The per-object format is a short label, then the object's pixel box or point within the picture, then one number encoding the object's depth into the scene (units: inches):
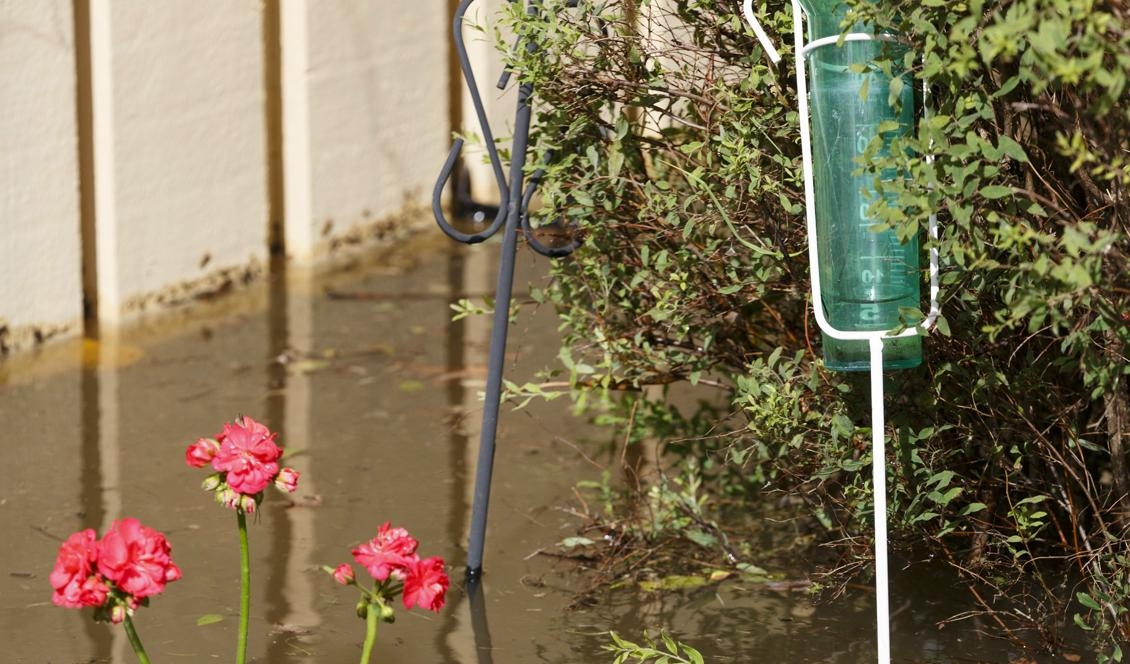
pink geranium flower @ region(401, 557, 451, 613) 201.0
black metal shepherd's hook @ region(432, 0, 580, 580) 279.0
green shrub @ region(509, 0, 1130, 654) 210.5
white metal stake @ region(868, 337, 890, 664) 223.8
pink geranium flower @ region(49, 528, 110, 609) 189.8
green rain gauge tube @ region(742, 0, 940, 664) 220.1
